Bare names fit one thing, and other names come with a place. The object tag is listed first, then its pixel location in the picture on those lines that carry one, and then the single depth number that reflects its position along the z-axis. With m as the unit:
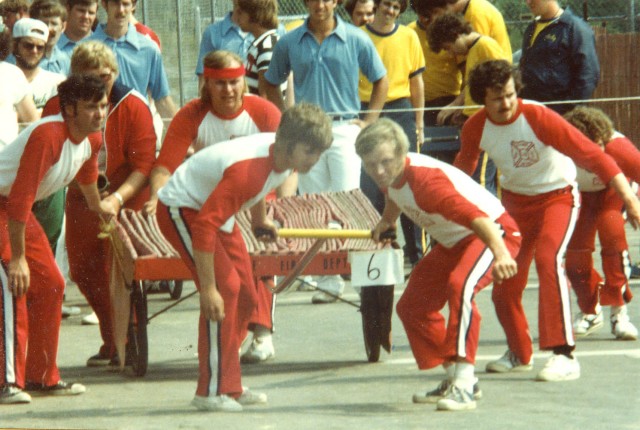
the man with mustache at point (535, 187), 14.80
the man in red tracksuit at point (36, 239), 13.88
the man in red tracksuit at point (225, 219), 13.12
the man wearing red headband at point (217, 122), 15.67
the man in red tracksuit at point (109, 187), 16.38
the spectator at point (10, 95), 16.95
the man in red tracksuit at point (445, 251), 13.21
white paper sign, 14.82
